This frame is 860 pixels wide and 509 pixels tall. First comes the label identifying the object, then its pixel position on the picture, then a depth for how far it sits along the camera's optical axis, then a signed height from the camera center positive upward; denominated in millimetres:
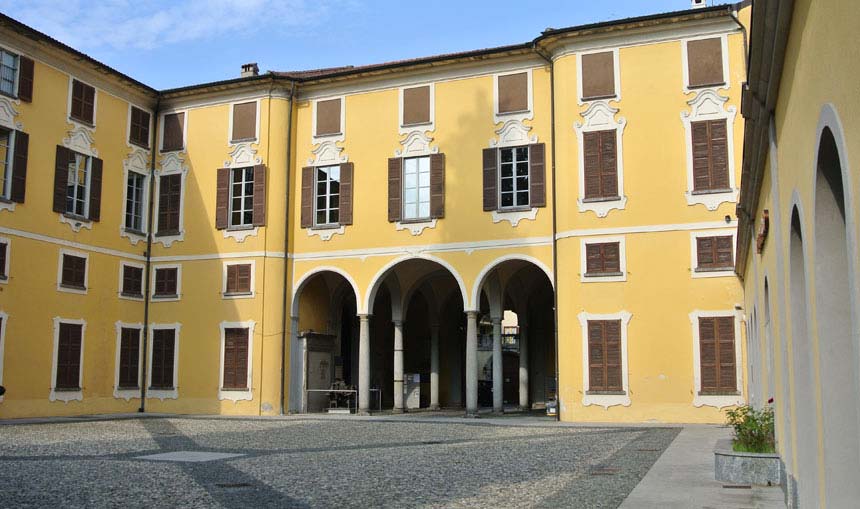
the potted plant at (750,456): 8889 -933
